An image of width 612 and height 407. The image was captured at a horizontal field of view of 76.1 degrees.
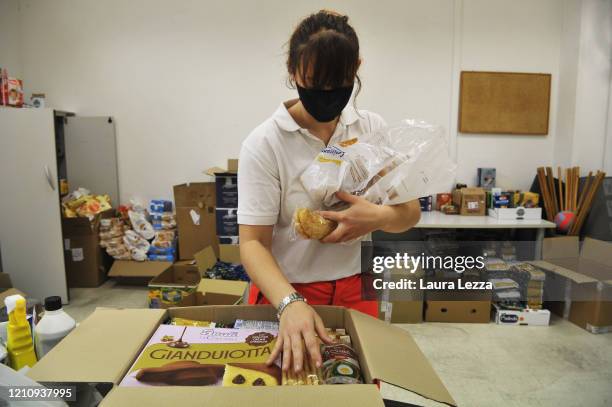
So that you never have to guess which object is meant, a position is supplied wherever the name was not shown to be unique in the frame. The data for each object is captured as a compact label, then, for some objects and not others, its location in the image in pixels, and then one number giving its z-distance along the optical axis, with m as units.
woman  0.87
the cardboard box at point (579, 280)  2.90
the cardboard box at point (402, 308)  3.14
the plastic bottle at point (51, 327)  0.83
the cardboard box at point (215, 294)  2.37
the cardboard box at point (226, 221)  3.48
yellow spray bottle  0.82
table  3.09
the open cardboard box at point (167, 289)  3.02
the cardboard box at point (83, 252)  3.66
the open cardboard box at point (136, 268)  3.66
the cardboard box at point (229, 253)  3.47
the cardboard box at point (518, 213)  3.28
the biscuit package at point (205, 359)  0.65
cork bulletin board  3.77
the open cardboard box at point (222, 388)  0.56
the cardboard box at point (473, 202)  3.47
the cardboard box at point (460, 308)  3.12
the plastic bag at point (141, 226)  3.76
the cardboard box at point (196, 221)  3.69
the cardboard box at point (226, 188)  3.45
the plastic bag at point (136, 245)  3.72
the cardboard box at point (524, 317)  3.08
